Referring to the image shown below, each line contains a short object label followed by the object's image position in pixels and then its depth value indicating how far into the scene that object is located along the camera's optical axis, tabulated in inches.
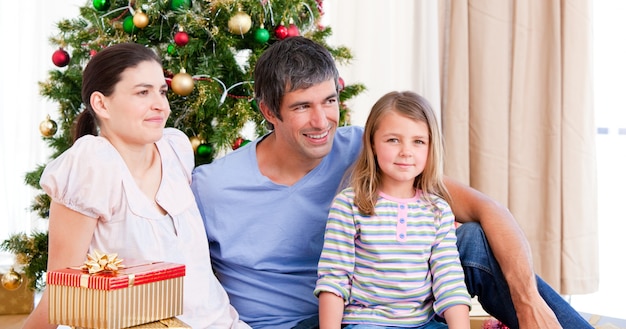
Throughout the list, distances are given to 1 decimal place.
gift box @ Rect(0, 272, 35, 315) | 140.5
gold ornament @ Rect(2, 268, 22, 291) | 115.0
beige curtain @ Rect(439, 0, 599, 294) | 144.1
